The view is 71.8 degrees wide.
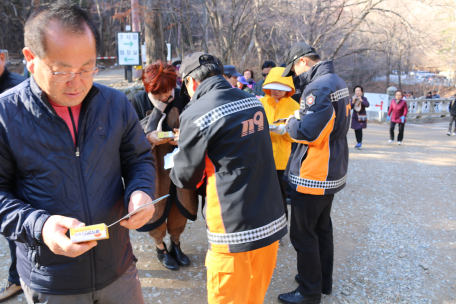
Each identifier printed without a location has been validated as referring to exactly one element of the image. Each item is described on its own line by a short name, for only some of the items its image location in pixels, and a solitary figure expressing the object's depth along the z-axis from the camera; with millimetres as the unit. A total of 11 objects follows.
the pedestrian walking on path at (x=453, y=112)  11540
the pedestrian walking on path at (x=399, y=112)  9969
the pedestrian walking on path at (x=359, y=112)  9336
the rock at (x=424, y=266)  3533
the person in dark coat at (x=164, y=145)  2906
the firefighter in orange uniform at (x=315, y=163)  2531
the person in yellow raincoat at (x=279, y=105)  3562
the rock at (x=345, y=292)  3066
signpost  10258
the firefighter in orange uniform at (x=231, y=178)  1878
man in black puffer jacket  1296
